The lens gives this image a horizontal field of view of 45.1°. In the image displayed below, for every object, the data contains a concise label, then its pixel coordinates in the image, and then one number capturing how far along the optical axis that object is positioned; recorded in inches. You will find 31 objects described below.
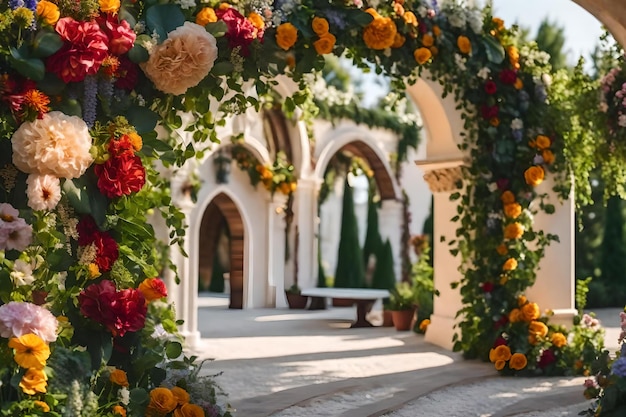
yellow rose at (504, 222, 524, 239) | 262.5
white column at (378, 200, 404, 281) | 643.5
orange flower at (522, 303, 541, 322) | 262.1
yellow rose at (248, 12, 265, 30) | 177.4
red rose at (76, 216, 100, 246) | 139.6
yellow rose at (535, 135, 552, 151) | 267.7
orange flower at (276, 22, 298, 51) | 184.5
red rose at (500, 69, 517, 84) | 271.1
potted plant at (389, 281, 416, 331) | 397.7
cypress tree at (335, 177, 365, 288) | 658.2
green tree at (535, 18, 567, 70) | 668.1
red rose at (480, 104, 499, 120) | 271.0
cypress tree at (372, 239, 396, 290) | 636.7
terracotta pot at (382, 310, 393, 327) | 429.6
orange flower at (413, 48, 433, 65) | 238.2
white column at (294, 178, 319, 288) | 557.6
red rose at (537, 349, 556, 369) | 254.8
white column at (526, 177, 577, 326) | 282.4
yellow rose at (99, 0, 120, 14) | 140.9
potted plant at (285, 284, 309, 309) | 543.5
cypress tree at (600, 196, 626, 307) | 632.4
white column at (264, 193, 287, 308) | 550.6
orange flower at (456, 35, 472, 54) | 257.4
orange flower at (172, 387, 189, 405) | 147.3
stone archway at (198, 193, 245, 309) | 544.4
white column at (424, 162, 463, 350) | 299.9
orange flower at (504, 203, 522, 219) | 263.3
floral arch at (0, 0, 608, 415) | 129.0
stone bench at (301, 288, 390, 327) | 431.5
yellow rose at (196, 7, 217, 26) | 166.7
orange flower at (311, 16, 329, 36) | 195.8
